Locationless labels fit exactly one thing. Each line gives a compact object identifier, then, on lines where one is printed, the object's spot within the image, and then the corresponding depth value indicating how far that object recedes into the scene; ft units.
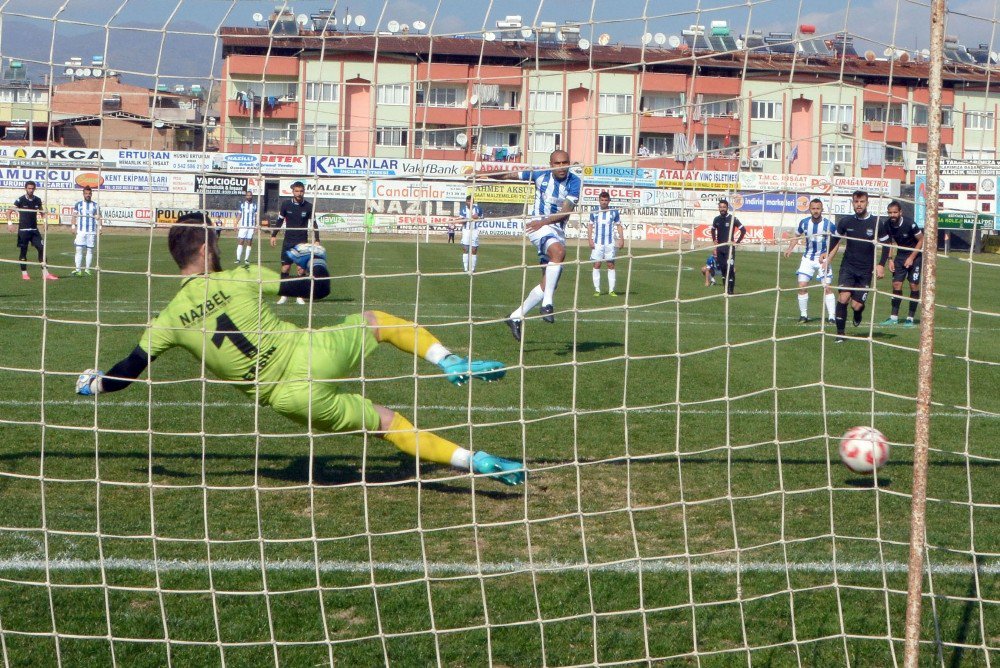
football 18.86
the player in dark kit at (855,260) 42.65
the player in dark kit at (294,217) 45.64
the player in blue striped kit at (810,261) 46.80
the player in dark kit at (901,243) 44.86
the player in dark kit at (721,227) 37.97
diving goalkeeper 17.11
